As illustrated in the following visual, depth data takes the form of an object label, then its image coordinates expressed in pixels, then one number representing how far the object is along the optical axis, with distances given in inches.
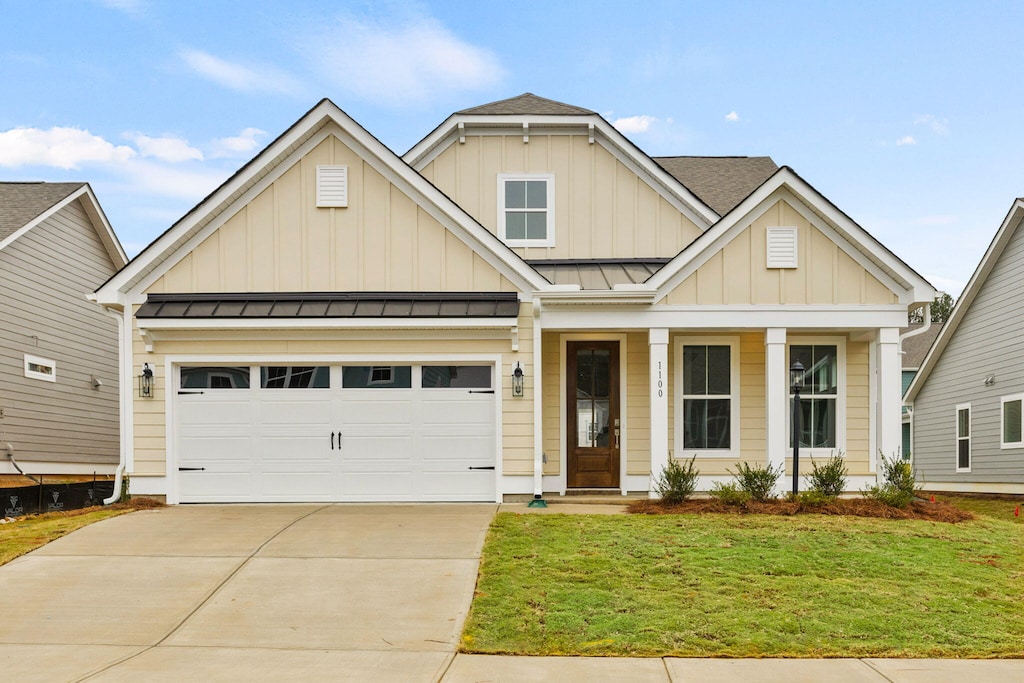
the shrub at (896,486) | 493.4
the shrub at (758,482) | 507.3
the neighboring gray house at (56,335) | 695.7
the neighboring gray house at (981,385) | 747.4
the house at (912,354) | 1230.9
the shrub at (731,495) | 493.4
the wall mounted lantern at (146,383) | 525.7
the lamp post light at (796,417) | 511.5
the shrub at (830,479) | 513.7
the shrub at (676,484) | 502.0
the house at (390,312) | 527.5
